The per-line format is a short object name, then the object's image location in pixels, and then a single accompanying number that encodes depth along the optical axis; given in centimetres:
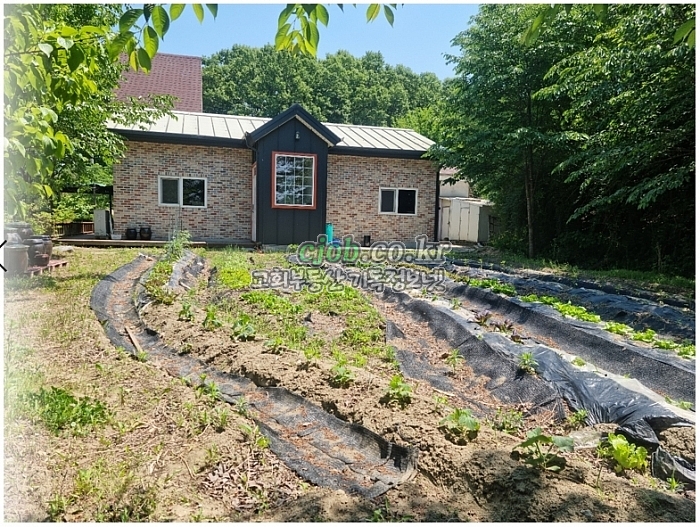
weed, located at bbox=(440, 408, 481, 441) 292
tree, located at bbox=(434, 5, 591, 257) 1266
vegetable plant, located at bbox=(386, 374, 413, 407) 347
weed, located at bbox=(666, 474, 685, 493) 262
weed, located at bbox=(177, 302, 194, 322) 568
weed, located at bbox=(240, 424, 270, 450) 294
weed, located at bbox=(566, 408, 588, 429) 347
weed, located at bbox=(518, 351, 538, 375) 414
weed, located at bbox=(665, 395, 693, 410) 356
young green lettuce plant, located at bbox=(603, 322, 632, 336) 510
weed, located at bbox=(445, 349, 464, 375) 471
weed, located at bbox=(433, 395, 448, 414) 331
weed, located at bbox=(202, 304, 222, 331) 533
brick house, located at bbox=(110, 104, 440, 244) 1408
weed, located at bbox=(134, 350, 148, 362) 443
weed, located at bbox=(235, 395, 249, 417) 337
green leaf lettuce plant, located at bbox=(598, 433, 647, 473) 277
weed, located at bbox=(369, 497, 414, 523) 220
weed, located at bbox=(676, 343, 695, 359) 447
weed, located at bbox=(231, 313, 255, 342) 498
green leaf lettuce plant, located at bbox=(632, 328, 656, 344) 486
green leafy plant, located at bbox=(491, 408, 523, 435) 332
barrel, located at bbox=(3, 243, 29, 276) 761
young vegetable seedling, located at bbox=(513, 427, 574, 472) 250
